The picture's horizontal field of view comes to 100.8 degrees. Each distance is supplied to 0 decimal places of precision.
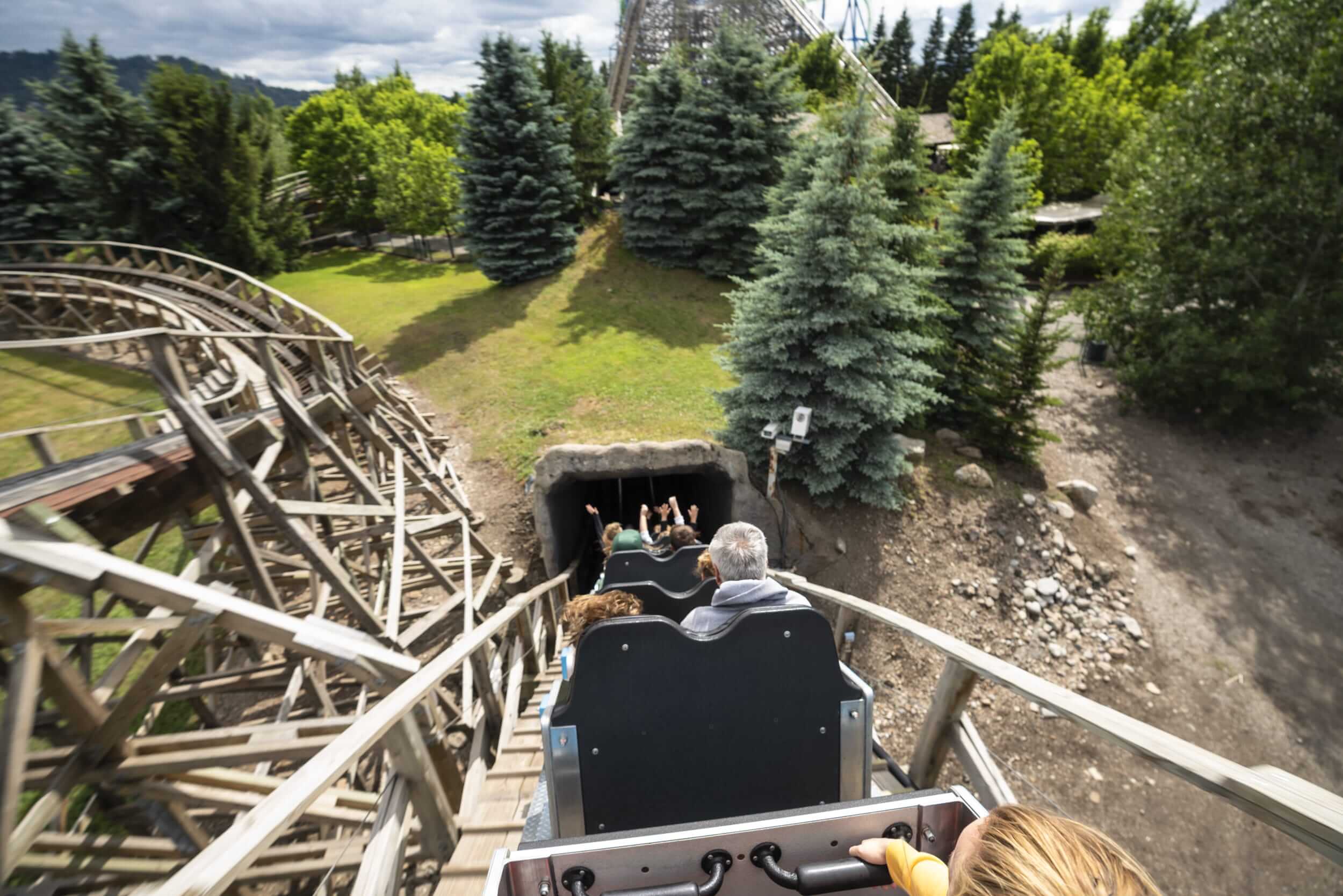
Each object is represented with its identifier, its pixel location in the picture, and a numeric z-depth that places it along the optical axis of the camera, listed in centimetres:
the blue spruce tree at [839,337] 821
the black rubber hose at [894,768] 268
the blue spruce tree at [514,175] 1680
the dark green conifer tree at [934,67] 4600
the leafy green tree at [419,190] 2436
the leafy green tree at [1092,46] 3516
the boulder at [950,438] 1076
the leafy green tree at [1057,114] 2469
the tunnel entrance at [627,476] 863
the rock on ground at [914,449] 964
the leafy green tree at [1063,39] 3688
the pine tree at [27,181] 1791
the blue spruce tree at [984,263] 992
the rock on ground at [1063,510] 964
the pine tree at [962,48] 4628
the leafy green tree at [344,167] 2897
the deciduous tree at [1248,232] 1038
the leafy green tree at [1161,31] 3303
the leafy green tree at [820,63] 3030
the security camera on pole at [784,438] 796
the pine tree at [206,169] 1906
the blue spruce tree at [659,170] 1703
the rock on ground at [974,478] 978
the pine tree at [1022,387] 959
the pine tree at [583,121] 1988
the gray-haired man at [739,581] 246
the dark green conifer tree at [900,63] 4588
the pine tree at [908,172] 1062
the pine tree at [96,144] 1819
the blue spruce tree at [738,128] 1636
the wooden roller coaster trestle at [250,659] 249
